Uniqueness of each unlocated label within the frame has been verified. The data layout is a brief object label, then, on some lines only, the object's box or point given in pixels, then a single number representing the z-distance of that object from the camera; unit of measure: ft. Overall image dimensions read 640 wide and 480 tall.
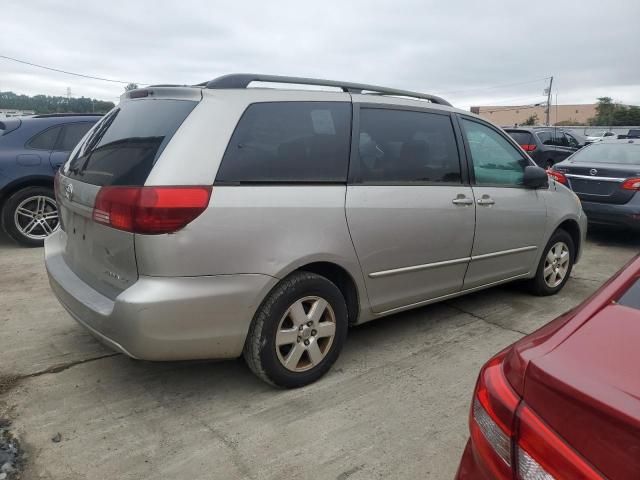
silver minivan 8.27
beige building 256.32
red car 3.60
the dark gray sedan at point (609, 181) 22.45
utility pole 186.99
